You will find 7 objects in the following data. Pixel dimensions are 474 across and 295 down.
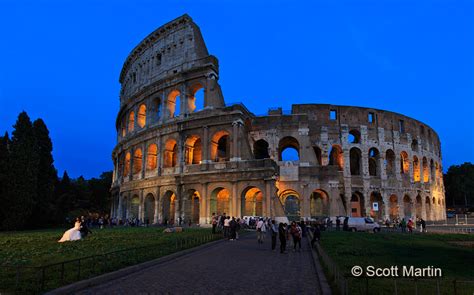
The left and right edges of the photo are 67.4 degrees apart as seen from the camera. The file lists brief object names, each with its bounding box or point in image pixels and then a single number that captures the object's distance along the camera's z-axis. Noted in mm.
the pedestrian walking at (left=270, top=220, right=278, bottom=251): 15361
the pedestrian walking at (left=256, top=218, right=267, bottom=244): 17922
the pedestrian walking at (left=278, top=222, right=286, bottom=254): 14211
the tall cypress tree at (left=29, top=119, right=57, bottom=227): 32844
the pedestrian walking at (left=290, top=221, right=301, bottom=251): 15220
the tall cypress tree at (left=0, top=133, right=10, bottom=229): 28458
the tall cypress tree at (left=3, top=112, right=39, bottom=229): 28719
